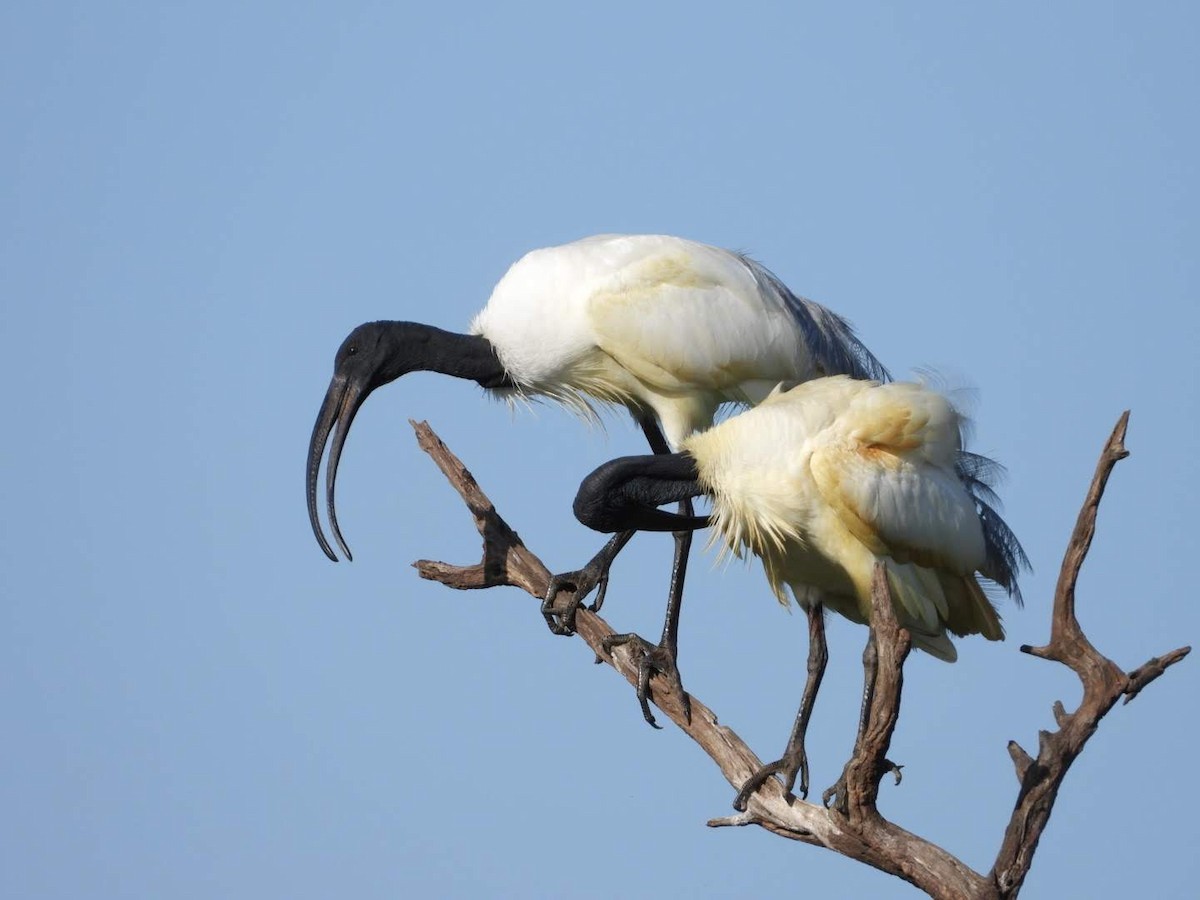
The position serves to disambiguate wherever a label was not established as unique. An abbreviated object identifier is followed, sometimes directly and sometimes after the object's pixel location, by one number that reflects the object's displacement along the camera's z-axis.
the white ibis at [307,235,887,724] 20.95
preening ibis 18.41
